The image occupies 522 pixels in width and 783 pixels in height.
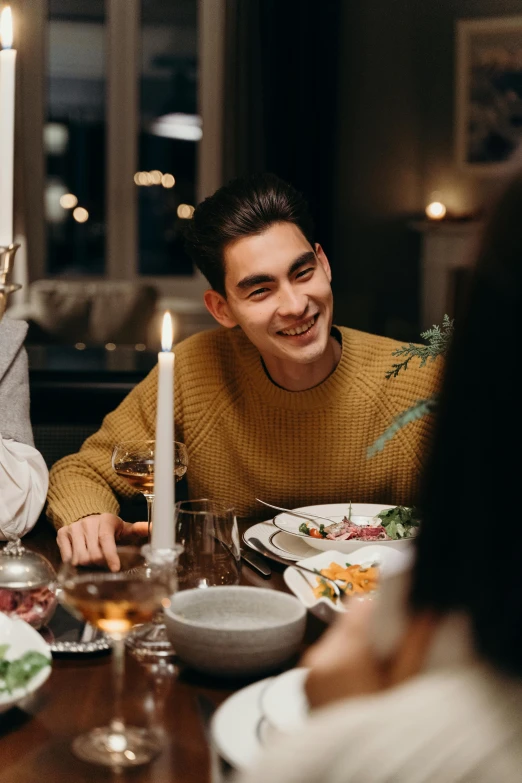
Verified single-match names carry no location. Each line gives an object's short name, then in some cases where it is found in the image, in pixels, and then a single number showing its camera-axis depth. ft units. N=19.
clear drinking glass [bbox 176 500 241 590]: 3.46
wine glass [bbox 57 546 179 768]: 2.47
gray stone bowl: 2.92
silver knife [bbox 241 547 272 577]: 4.11
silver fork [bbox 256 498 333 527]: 4.83
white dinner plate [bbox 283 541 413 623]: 3.40
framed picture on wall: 19.70
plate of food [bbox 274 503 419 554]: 4.22
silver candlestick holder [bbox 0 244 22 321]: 2.92
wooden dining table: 2.44
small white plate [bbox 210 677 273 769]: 2.33
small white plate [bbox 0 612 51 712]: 3.00
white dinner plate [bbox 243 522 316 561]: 4.29
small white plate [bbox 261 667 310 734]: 2.38
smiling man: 5.82
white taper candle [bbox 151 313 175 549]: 2.72
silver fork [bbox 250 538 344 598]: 3.51
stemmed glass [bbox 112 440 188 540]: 4.18
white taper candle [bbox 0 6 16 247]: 2.80
